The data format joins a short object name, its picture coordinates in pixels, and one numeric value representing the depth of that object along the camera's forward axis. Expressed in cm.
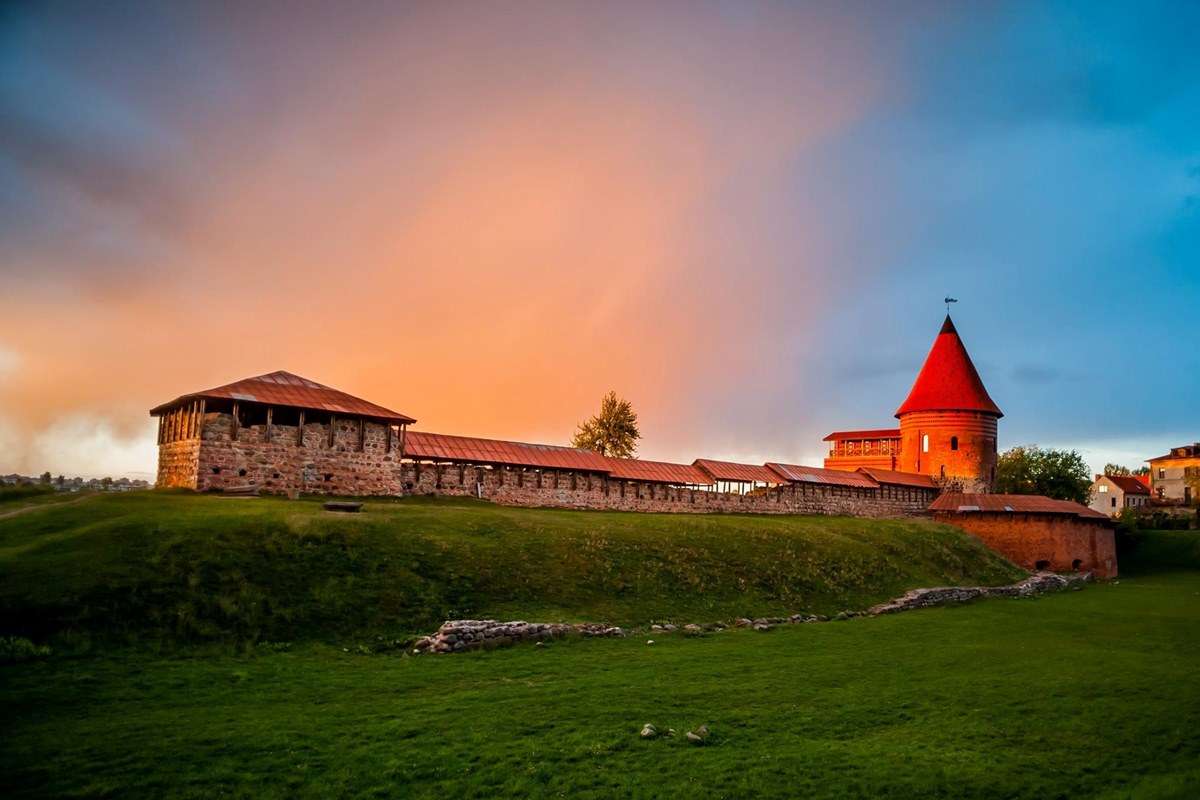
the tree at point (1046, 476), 6181
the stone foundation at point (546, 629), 1584
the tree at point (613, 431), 5572
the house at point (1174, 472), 9025
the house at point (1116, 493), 9206
